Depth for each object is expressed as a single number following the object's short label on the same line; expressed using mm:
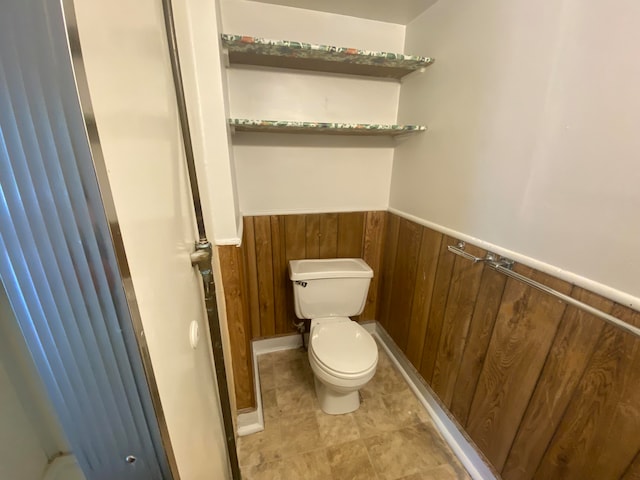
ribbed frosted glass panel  234
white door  337
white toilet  1347
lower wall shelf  1309
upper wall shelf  1175
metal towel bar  711
